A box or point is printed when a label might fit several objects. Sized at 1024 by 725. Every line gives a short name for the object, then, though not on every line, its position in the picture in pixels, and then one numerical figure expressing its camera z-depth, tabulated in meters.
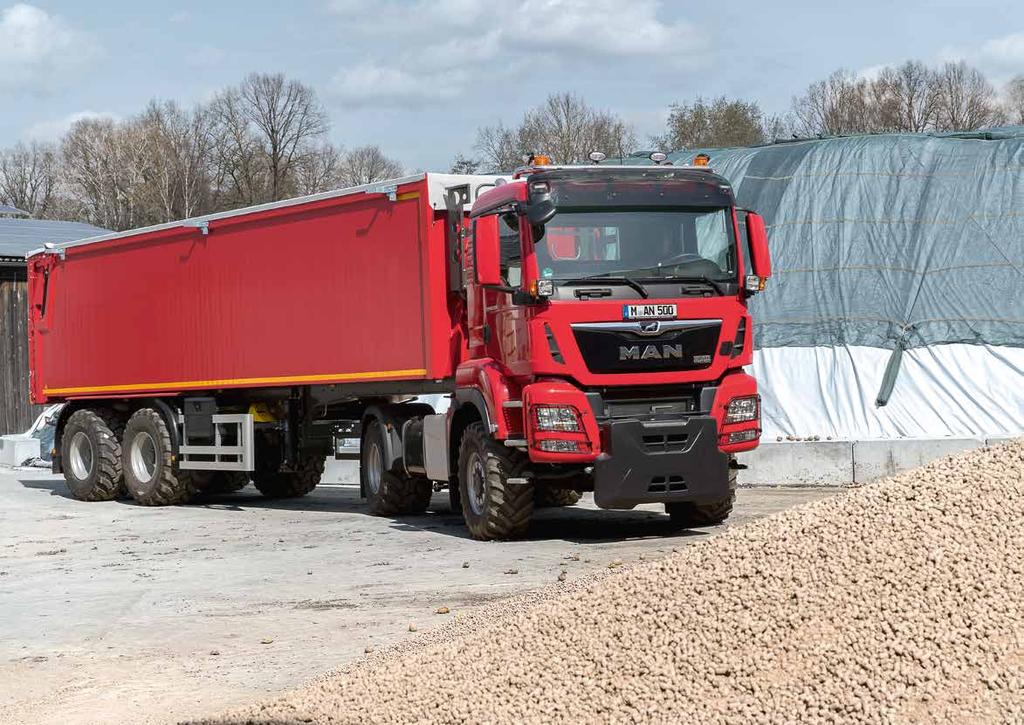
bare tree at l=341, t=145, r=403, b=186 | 85.62
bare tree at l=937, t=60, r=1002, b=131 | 72.94
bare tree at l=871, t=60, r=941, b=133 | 73.44
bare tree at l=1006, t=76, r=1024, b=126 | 78.44
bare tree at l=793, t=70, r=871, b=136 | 74.25
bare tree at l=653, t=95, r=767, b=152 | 57.78
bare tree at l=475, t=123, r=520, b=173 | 74.06
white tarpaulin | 22.41
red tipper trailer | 12.87
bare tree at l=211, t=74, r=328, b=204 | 79.44
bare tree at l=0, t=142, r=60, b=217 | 86.19
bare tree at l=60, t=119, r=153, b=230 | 81.62
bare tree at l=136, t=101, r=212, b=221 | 80.81
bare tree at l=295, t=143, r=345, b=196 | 82.31
